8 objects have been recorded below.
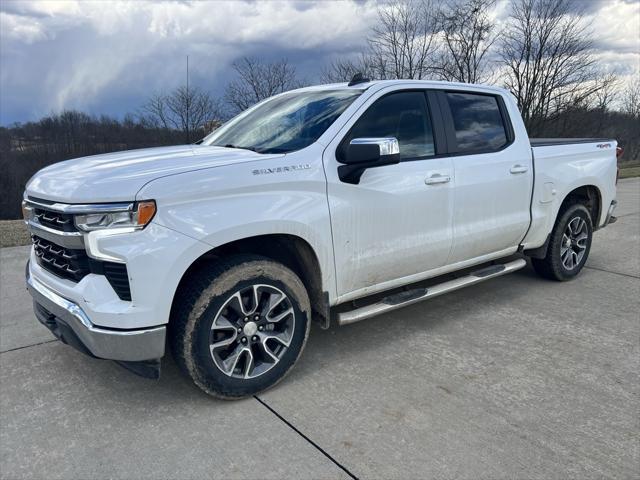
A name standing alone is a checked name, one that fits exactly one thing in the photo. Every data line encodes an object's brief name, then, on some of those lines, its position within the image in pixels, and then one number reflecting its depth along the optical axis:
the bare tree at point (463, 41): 25.17
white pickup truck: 2.61
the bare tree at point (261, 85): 33.88
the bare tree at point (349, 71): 26.39
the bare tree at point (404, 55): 25.34
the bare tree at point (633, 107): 44.84
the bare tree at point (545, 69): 26.50
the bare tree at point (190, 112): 30.20
